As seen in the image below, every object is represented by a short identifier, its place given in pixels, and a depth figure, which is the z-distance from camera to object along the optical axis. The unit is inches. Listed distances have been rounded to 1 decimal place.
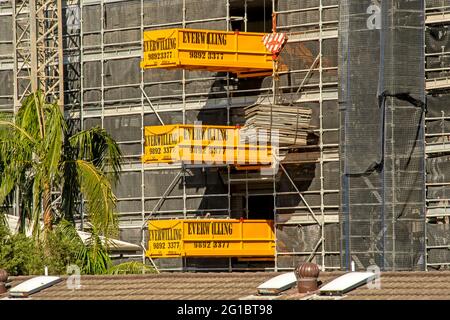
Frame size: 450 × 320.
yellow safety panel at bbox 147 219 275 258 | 2160.4
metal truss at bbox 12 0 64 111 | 2320.4
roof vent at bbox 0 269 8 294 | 1515.7
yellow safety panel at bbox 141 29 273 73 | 2145.7
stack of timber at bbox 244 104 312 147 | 2117.4
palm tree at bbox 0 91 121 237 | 1872.5
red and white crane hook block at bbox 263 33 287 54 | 2155.5
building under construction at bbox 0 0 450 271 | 2042.3
